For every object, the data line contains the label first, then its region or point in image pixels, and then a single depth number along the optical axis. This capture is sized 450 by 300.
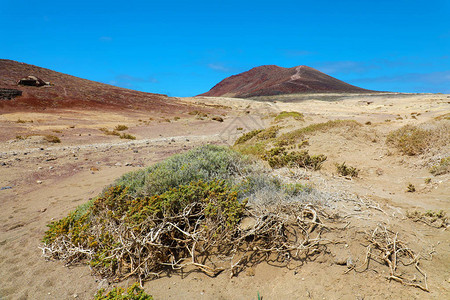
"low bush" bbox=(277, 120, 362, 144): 9.48
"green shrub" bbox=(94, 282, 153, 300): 2.38
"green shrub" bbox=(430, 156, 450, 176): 5.26
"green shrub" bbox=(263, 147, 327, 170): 6.25
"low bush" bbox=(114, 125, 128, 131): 19.92
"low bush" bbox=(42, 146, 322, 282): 3.05
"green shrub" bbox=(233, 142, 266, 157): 7.78
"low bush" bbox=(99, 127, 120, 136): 17.78
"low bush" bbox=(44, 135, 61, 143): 13.54
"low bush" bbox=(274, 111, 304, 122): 15.78
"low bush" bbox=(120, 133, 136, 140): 16.71
